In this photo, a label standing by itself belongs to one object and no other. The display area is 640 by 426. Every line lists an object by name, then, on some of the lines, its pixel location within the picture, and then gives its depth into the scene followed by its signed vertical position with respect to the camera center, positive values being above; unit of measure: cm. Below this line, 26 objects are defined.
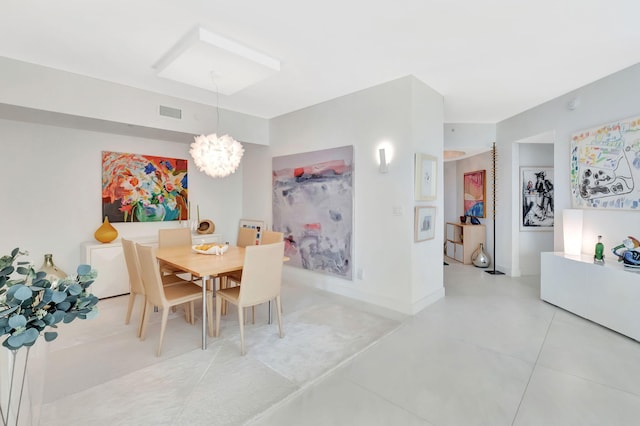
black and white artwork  504 +13
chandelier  308 +57
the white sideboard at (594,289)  278 -86
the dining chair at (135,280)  283 -72
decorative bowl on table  325 -43
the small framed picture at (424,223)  347 -18
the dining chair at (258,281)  258 -64
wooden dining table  258 -49
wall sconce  356 +56
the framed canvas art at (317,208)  404 +1
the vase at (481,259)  560 -94
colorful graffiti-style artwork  309 +44
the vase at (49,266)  365 -66
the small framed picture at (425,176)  346 +38
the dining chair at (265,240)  341 -37
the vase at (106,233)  400 -30
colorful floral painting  429 +33
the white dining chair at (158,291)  254 -76
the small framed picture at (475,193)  584 +28
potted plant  71 -24
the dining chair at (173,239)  356 -37
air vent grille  396 +129
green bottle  323 -49
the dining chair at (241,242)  345 -44
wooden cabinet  588 -63
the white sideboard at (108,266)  383 -72
